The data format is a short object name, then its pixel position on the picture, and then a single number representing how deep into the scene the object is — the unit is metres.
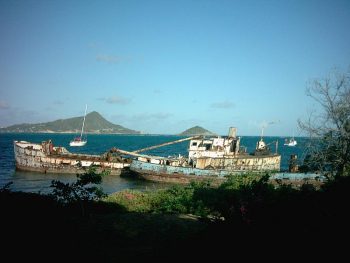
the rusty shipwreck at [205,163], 34.16
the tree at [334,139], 15.36
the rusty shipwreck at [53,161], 39.12
